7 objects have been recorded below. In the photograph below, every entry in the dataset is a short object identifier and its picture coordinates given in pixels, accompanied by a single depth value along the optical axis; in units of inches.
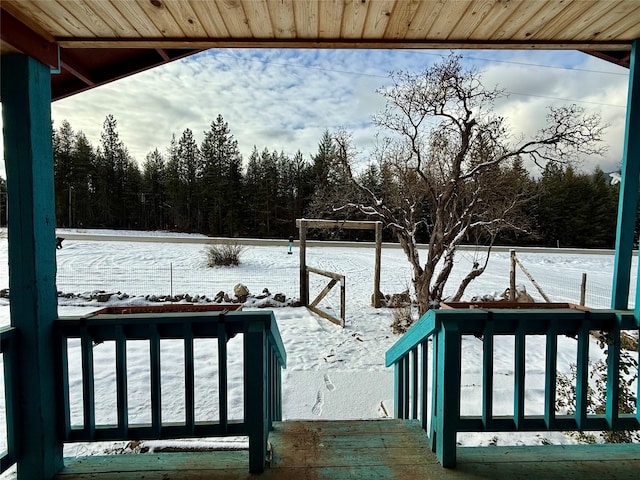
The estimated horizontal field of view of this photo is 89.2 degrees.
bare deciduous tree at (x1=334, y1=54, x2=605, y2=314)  215.2
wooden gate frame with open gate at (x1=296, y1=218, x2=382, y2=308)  294.0
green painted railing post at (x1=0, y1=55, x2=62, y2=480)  59.4
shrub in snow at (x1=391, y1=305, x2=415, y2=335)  232.7
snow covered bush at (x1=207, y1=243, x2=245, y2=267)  454.3
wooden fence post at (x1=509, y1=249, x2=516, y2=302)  282.5
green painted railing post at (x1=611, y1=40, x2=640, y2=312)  70.2
